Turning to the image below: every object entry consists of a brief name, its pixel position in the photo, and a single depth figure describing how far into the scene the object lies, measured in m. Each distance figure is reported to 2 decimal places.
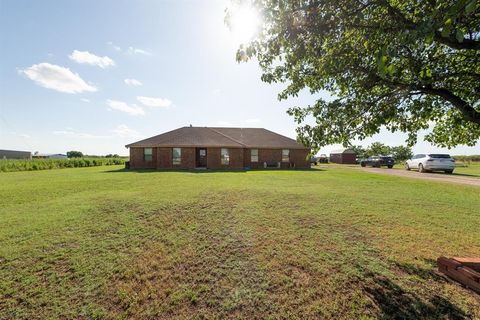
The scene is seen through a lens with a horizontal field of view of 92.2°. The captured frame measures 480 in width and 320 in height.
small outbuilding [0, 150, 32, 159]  65.94
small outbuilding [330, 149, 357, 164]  47.12
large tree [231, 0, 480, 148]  3.97
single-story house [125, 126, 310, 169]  23.80
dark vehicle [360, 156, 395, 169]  30.17
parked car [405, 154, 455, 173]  20.36
